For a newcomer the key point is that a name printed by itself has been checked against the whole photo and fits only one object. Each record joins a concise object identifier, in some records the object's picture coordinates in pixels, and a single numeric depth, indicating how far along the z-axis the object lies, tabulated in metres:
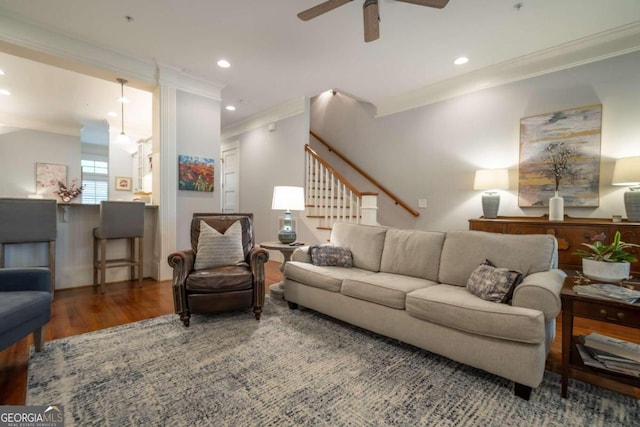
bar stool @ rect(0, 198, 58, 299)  2.86
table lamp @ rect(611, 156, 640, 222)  2.64
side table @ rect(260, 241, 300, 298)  2.98
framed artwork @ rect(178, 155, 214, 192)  4.13
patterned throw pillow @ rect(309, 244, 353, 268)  2.85
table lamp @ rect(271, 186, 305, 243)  3.11
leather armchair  2.43
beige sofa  1.57
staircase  4.05
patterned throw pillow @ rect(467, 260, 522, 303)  1.78
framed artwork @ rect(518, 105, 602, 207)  3.08
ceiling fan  2.01
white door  6.48
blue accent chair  1.58
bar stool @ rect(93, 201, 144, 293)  3.38
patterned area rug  1.40
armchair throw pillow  2.74
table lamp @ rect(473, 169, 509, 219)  3.49
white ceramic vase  3.03
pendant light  4.54
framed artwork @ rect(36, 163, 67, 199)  6.35
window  8.34
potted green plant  1.60
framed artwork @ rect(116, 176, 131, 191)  7.05
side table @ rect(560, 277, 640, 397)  1.41
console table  2.61
